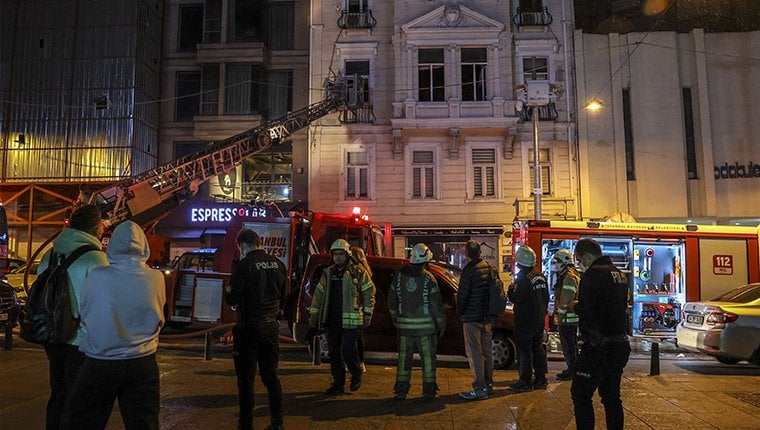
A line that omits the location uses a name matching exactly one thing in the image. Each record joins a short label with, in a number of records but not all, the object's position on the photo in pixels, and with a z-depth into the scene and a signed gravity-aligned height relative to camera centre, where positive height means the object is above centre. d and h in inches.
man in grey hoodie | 123.3 -16.2
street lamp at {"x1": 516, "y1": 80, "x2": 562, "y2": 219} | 589.0 +182.4
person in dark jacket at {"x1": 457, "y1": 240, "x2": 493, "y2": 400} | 251.1 -20.1
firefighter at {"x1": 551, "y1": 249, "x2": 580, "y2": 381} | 287.1 -24.6
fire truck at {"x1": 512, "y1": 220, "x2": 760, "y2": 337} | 466.3 +12.6
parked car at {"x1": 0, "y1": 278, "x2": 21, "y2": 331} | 414.0 -22.5
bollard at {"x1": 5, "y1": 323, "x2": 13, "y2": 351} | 358.9 -44.6
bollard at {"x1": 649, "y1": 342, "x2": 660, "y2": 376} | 318.0 -52.1
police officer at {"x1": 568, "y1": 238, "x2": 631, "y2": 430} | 172.4 -24.0
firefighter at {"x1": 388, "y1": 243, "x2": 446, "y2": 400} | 247.8 -22.1
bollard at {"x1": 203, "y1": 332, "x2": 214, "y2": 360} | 347.6 -47.8
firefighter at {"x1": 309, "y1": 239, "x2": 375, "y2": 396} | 255.6 -18.6
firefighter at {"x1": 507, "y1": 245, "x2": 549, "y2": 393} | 275.3 -25.3
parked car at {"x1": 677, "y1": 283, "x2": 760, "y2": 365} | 332.5 -35.3
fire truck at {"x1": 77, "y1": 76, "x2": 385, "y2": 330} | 427.2 +44.7
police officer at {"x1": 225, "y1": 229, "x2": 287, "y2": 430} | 190.4 -20.7
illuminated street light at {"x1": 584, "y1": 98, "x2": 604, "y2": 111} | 682.2 +211.4
